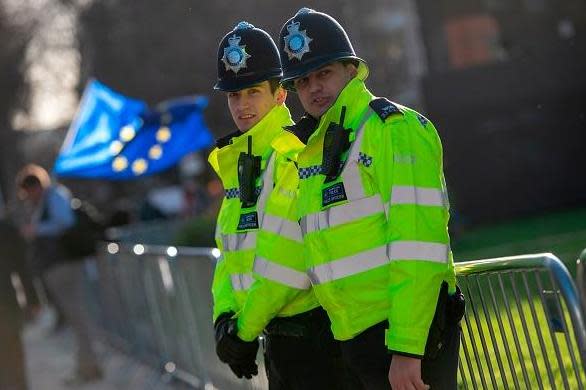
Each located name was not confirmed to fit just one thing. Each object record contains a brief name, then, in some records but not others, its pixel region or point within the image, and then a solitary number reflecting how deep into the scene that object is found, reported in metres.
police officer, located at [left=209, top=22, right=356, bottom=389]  9.35
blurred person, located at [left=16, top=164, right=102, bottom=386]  25.08
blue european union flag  35.41
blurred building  52.81
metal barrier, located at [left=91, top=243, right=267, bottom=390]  17.64
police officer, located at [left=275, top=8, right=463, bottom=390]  7.71
